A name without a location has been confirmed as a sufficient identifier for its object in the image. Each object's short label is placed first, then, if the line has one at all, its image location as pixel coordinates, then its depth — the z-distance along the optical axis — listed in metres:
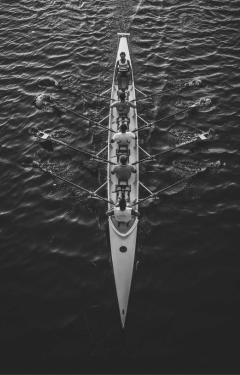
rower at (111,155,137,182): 12.97
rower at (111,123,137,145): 14.17
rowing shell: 10.82
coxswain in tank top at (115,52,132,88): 17.56
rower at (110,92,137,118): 15.80
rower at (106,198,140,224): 11.74
